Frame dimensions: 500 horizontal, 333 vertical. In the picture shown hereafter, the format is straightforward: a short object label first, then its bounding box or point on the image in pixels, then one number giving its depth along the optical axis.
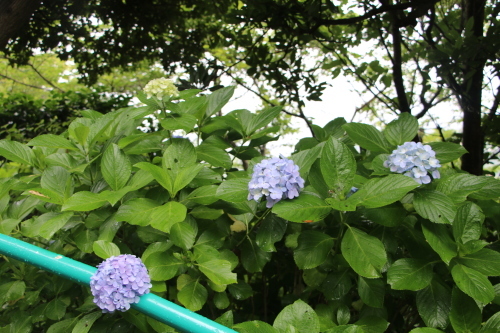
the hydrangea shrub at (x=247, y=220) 1.05
